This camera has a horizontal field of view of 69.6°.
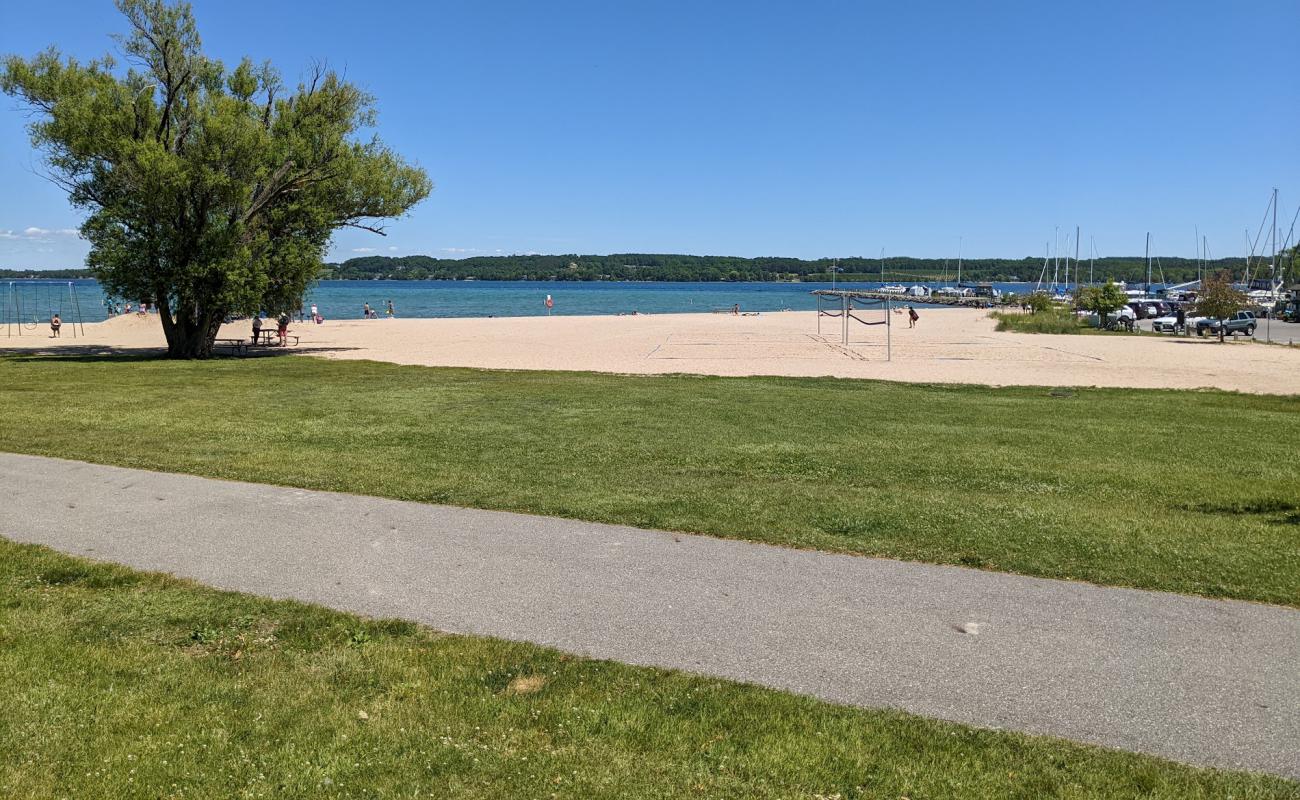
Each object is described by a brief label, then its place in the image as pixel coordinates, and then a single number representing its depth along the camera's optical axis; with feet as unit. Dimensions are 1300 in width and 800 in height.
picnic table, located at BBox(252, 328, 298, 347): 117.80
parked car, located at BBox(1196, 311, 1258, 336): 151.43
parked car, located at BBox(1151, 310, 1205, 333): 163.22
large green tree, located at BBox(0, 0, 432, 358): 81.05
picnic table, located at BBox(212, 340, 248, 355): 102.11
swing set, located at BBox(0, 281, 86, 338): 179.93
